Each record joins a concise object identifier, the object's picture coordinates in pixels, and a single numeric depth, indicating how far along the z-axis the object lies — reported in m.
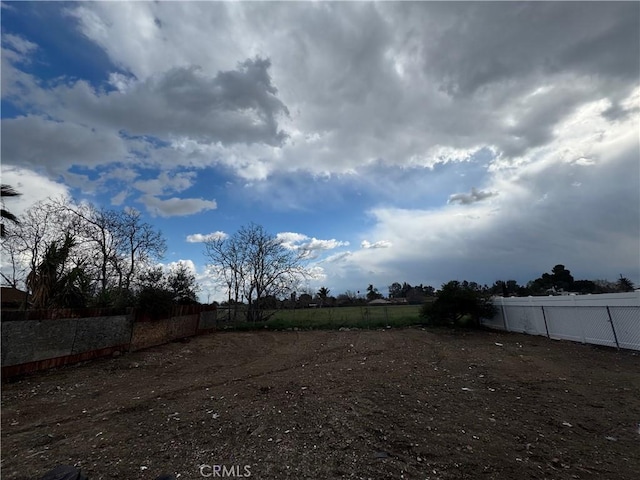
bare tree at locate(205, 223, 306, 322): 23.48
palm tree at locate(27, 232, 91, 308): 9.26
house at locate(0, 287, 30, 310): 20.12
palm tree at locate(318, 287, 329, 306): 38.96
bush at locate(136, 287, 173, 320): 12.00
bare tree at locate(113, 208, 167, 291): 17.85
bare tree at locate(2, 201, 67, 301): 14.95
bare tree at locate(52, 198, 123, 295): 16.86
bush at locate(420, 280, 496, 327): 17.53
